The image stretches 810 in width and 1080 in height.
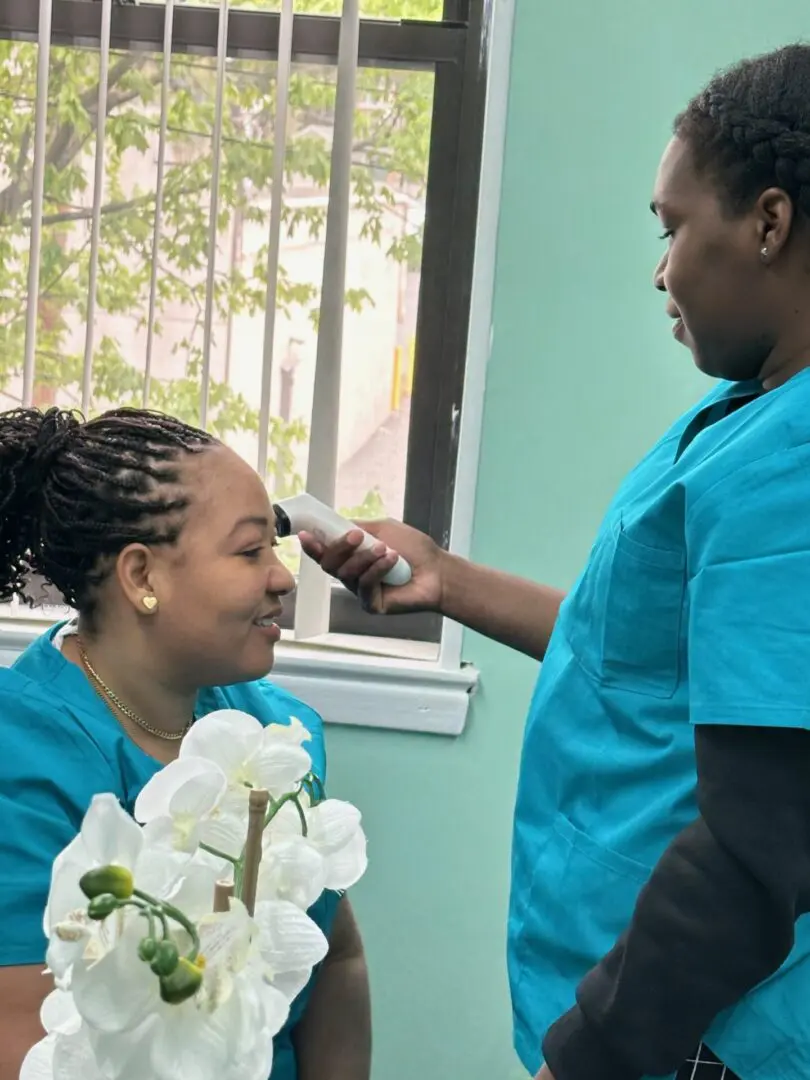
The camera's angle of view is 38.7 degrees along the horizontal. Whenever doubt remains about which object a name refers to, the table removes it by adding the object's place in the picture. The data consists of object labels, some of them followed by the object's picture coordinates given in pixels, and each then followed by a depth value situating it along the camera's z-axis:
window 1.55
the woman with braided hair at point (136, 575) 1.02
